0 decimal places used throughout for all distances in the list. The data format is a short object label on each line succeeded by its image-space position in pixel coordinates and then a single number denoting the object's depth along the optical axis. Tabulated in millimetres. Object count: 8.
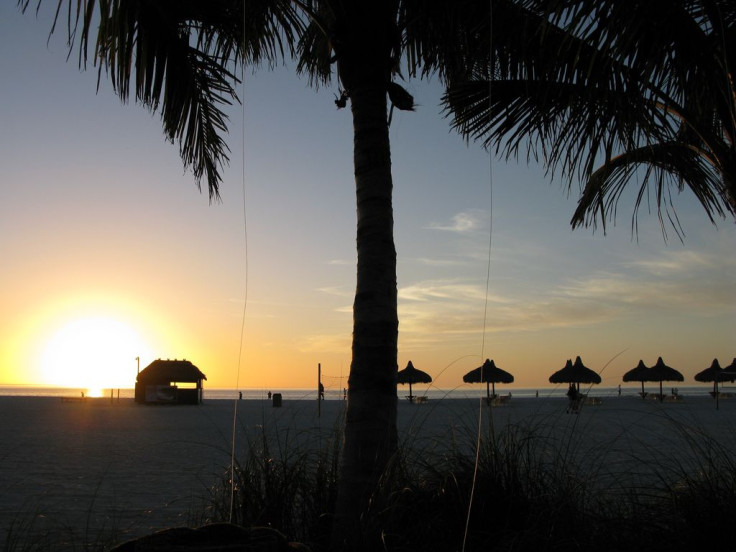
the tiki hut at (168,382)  34688
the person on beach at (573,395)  24306
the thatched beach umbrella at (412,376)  35878
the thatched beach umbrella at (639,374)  36375
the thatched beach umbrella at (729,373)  32800
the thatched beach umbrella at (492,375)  32719
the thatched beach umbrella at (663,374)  35562
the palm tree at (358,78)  3771
